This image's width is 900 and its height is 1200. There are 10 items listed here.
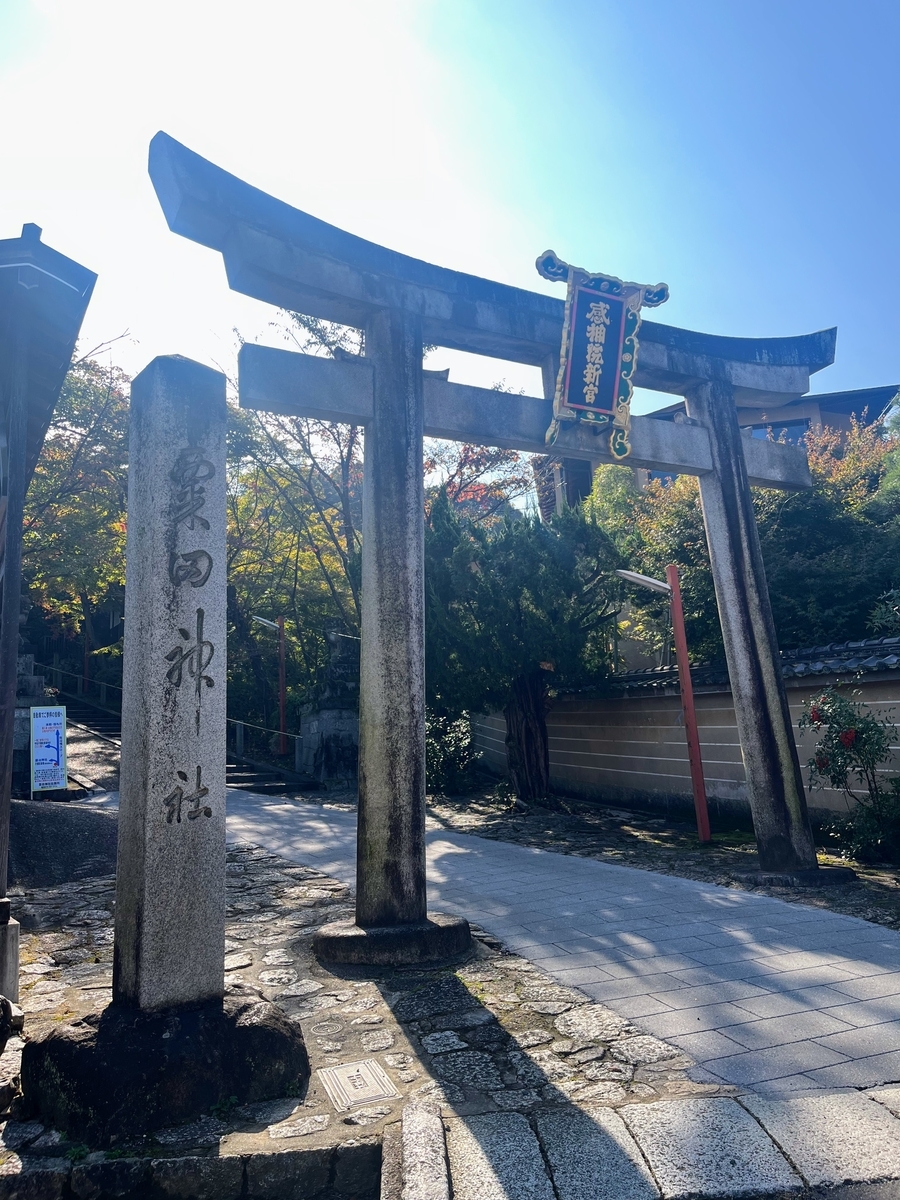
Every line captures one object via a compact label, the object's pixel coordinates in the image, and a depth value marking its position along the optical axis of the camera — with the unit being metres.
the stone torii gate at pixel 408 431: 6.40
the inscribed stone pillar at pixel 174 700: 4.15
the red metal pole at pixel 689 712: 11.55
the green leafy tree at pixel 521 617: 14.32
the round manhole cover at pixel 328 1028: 4.65
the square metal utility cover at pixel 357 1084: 3.74
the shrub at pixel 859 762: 9.36
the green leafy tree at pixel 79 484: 17.03
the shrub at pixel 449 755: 18.78
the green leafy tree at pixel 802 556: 13.23
